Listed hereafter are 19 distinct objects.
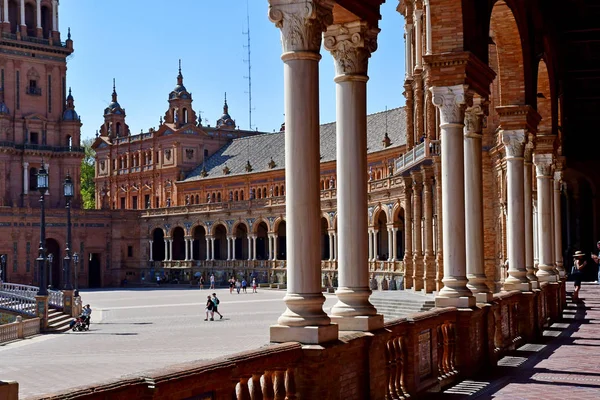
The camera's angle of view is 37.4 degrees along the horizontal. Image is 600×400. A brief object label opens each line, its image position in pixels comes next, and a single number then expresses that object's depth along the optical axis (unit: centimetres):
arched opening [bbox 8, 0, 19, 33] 8250
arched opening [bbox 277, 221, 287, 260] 7500
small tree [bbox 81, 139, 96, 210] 11562
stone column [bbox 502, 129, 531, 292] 1795
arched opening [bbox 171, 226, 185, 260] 8775
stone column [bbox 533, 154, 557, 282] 2281
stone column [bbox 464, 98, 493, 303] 1421
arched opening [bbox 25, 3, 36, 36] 8356
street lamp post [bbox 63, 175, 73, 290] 3725
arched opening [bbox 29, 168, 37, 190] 8231
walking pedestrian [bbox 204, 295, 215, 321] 3984
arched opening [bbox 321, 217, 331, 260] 7102
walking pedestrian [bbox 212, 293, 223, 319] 4006
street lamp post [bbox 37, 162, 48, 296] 3675
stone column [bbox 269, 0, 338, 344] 842
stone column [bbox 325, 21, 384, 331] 960
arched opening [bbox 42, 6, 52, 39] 8462
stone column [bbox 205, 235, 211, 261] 8041
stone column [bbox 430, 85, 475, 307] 1323
